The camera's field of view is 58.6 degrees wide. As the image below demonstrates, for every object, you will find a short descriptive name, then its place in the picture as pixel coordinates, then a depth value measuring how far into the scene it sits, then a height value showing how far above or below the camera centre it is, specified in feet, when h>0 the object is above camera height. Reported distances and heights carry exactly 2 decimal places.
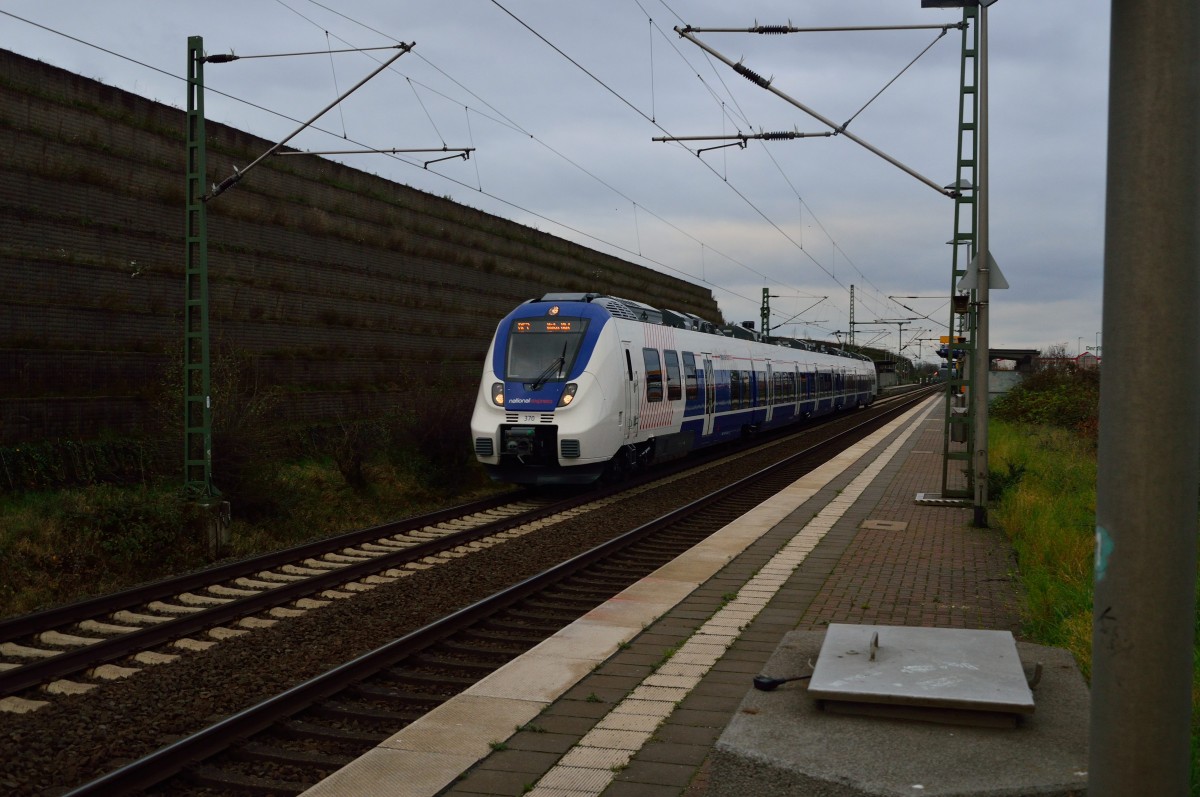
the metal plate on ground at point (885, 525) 43.88 -6.08
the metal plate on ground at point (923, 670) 13.53 -4.05
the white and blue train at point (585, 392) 55.36 -0.84
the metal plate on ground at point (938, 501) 51.39 -5.84
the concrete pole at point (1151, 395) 8.46 -0.10
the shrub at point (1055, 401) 98.78 -1.86
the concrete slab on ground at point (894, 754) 11.68 -4.40
